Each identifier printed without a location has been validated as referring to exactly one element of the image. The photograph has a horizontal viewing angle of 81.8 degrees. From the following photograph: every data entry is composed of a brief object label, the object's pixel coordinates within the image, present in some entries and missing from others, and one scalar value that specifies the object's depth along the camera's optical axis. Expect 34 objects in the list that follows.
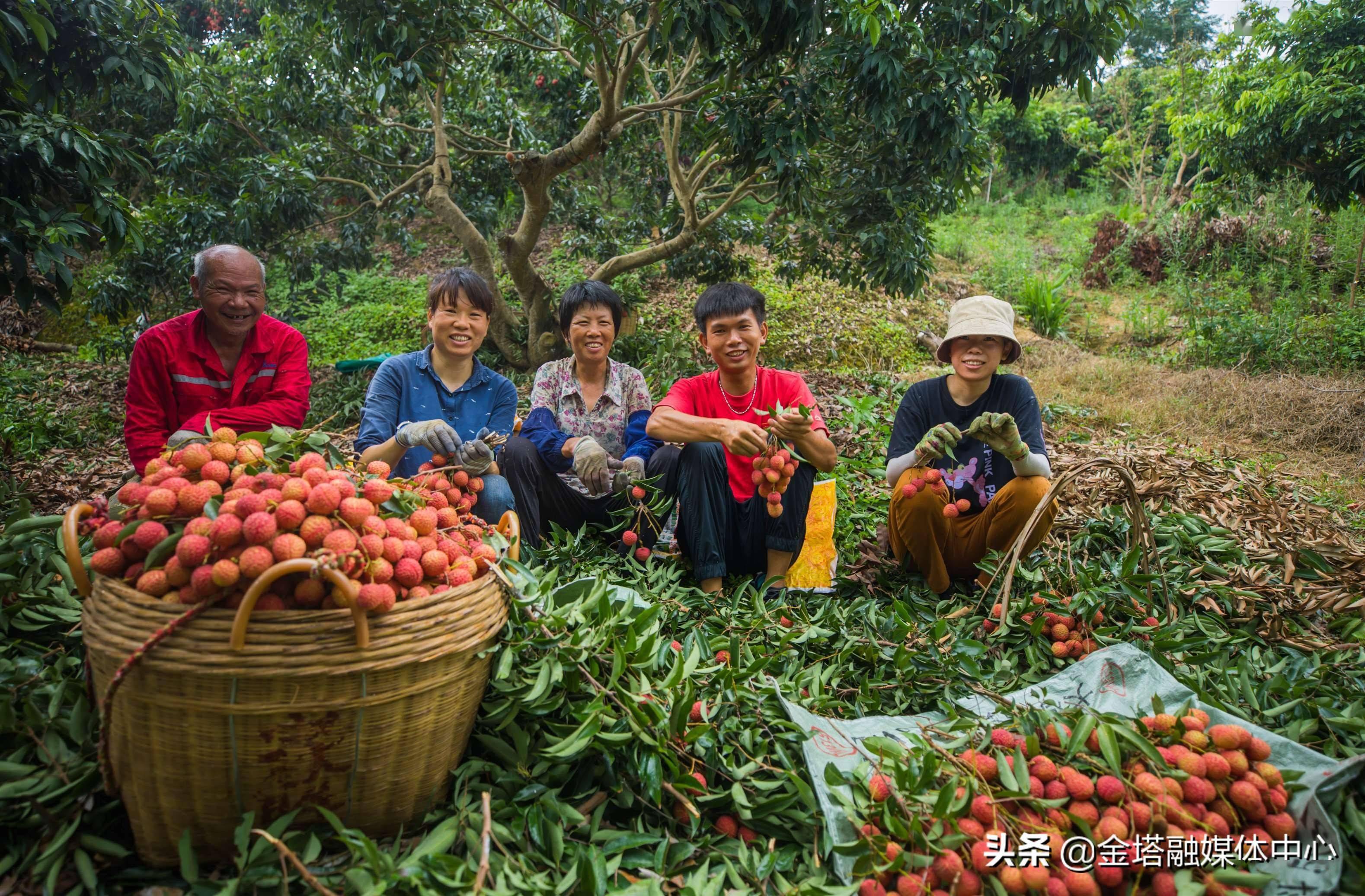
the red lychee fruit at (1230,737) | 1.42
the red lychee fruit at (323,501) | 1.33
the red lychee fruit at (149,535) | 1.28
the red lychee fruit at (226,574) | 1.17
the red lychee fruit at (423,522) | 1.50
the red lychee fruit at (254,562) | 1.20
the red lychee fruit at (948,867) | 1.24
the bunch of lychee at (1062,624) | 2.10
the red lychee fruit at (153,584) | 1.23
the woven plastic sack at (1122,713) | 1.27
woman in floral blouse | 2.63
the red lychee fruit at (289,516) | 1.29
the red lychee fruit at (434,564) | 1.40
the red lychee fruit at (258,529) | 1.25
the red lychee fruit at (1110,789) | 1.36
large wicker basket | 1.18
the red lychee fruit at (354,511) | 1.35
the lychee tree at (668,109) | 3.28
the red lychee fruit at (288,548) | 1.24
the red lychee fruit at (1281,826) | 1.32
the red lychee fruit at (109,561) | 1.28
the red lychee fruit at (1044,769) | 1.42
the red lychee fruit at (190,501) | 1.33
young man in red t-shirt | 2.49
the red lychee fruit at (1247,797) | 1.34
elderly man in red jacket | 2.39
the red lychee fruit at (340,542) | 1.27
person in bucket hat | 2.39
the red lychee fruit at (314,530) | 1.30
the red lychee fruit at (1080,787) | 1.38
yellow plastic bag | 2.72
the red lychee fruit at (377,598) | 1.20
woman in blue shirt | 2.41
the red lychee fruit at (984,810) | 1.34
